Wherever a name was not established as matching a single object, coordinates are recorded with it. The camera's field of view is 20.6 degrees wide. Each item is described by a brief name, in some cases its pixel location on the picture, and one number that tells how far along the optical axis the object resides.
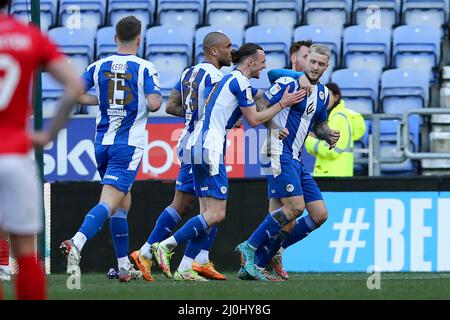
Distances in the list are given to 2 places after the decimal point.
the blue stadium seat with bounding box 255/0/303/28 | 17.16
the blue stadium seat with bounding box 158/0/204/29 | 17.38
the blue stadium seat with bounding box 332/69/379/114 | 15.34
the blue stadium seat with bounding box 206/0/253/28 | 17.14
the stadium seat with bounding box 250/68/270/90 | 15.08
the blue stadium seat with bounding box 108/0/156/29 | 17.47
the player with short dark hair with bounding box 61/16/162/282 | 10.49
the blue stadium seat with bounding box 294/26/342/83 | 16.23
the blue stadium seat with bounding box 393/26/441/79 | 16.08
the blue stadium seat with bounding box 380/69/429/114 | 15.27
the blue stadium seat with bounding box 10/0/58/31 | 17.31
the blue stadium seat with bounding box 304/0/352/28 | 17.08
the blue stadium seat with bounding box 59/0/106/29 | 17.52
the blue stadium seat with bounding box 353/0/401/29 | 16.94
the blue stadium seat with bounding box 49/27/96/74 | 16.39
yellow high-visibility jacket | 13.50
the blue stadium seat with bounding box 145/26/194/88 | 16.39
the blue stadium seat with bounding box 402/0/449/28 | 16.77
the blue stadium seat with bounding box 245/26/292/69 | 16.11
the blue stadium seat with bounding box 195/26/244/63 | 16.20
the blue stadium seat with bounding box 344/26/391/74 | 16.30
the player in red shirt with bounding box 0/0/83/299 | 6.01
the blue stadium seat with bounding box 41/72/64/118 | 15.08
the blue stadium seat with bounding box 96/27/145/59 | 16.33
